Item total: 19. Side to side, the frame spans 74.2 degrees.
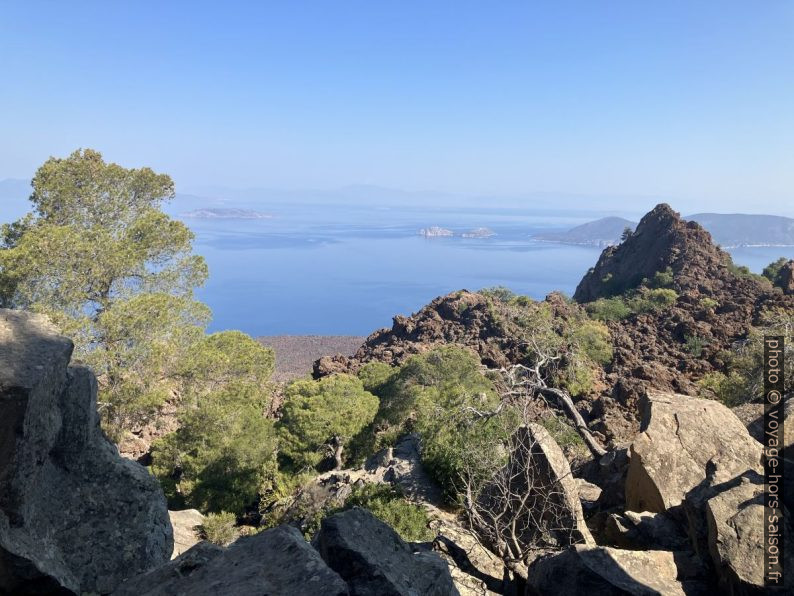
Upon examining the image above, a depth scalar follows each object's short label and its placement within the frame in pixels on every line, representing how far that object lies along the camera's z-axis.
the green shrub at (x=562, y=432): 13.03
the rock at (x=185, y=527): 9.03
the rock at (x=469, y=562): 6.62
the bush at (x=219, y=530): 11.01
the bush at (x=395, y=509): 8.75
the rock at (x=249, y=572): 3.05
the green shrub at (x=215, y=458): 14.42
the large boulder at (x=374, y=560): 3.67
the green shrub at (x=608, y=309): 35.52
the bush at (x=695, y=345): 25.12
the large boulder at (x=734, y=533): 4.82
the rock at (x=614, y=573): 5.02
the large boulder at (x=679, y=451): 7.41
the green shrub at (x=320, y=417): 16.09
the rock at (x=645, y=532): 6.50
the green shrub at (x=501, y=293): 41.53
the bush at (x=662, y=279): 39.01
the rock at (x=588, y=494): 9.29
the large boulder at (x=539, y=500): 7.39
